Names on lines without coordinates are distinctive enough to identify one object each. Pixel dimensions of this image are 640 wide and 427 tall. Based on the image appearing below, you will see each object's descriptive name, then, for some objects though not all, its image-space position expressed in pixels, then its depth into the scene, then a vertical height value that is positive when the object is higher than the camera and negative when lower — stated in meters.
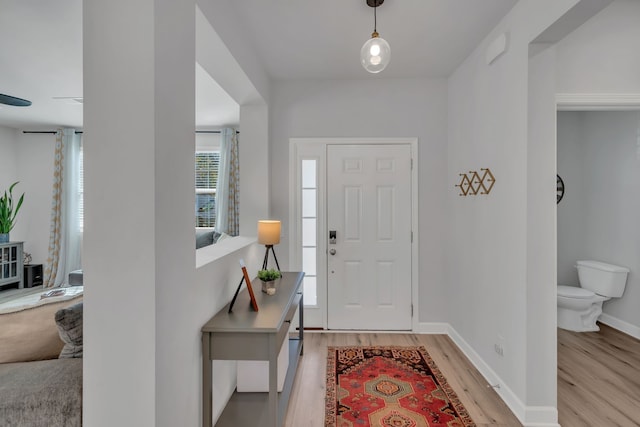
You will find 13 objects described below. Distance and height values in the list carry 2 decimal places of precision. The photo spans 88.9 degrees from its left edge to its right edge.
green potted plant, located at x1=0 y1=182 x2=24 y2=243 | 4.84 -0.07
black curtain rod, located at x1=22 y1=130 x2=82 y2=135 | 5.21 +1.29
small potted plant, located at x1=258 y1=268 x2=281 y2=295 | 2.41 -0.50
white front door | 3.47 -0.26
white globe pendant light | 1.85 +0.91
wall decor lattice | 2.56 +0.25
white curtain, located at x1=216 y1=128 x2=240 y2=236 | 4.82 +0.40
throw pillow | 1.42 -0.52
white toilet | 3.29 -0.85
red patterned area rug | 2.05 -1.30
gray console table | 1.66 -0.70
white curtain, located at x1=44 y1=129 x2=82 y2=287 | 5.05 -0.09
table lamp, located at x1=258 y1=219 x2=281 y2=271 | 2.71 -0.17
